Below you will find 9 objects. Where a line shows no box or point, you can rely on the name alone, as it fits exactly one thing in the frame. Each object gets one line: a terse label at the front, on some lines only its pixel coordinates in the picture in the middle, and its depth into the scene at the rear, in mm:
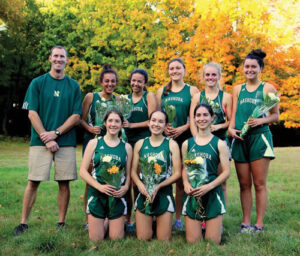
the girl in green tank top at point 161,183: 4566
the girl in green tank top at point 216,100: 4996
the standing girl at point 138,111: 5238
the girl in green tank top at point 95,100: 5340
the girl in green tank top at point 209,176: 4406
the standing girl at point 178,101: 5133
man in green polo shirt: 4948
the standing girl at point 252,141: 4844
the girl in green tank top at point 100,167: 4523
